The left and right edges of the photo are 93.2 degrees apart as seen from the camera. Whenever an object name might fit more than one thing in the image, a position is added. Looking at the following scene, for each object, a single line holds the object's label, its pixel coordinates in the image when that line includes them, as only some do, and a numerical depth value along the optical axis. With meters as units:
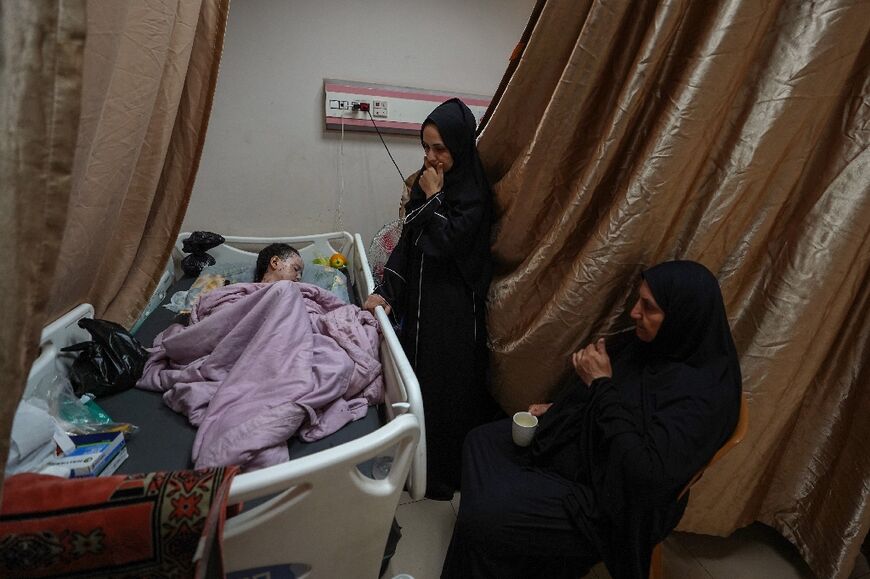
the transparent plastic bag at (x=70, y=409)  1.16
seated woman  1.07
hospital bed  0.85
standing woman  1.57
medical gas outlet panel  2.29
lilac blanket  1.09
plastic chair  1.08
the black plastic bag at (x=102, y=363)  1.29
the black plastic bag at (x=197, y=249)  2.26
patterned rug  0.67
